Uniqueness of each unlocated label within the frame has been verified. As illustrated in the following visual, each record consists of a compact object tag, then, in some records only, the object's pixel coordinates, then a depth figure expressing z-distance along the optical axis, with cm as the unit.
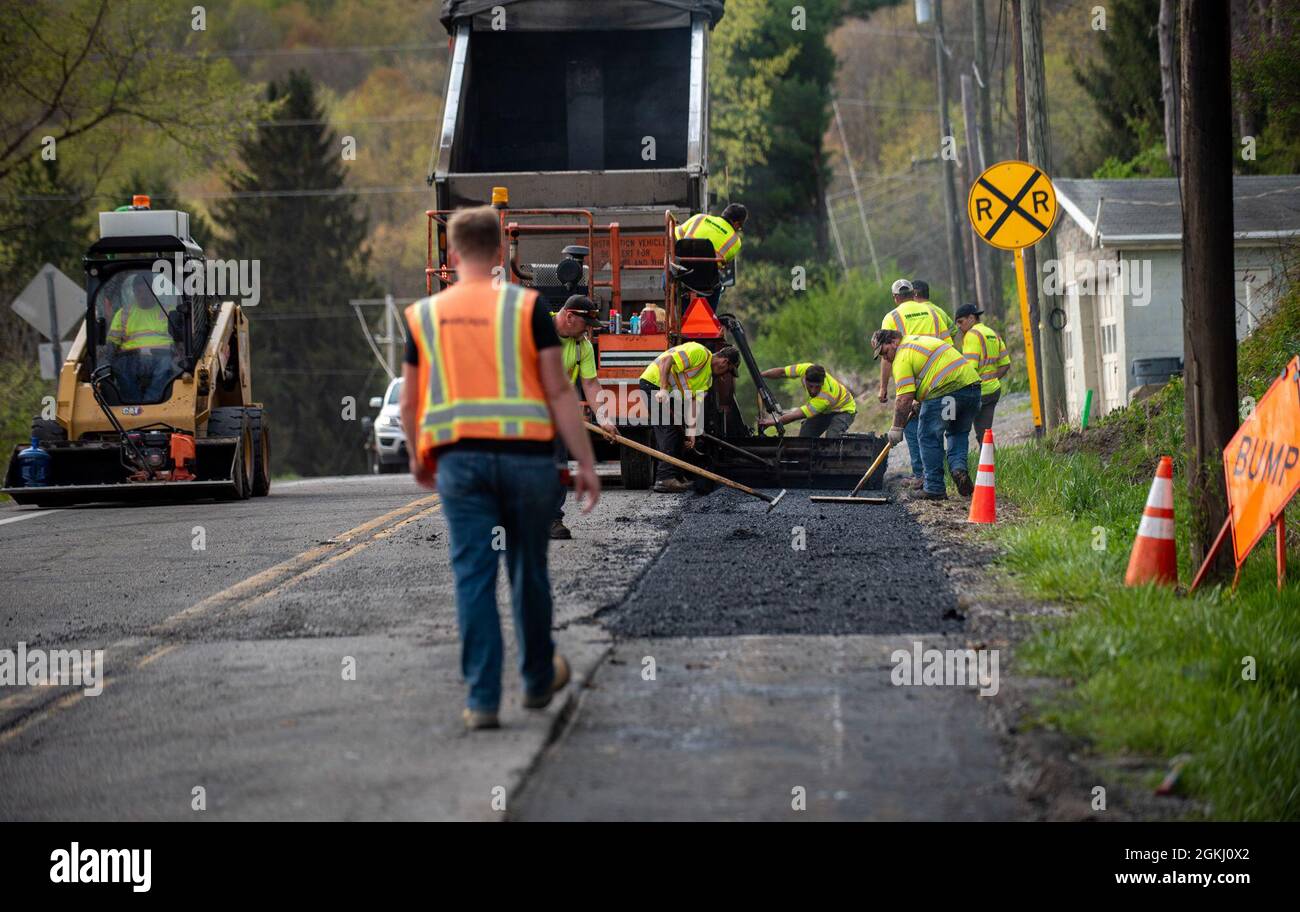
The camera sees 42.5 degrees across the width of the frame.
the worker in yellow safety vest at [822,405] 1684
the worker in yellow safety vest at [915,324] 1491
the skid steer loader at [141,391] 1603
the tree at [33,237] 3553
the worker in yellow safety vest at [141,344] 1656
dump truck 1510
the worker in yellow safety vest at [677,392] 1421
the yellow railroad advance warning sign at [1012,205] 1504
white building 2314
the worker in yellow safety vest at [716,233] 1544
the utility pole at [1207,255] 838
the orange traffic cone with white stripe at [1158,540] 838
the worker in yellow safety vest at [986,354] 1589
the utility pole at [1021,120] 1931
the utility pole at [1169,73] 2970
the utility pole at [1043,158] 1820
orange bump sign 759
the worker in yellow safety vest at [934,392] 1352
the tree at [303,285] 5684
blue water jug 1602
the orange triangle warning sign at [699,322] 1546
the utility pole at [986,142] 3042
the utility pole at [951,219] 3666
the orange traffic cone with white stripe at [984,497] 1180
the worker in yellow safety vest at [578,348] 1117
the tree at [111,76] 2898
